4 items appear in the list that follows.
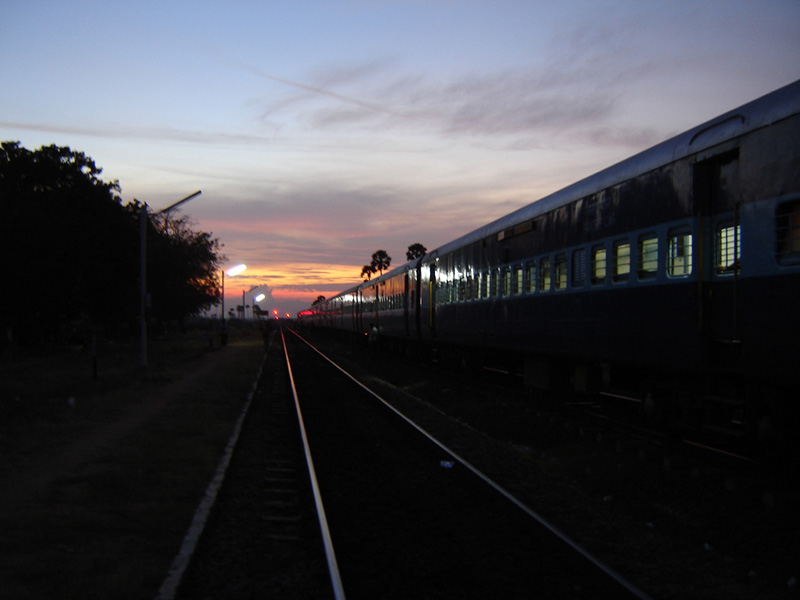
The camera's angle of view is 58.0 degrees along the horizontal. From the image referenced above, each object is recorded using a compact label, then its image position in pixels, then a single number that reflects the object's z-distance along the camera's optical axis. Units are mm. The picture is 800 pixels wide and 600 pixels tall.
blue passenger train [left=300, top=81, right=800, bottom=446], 6699
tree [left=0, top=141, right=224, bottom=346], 32688
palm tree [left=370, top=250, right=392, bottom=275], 111000
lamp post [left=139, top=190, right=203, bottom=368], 24266
